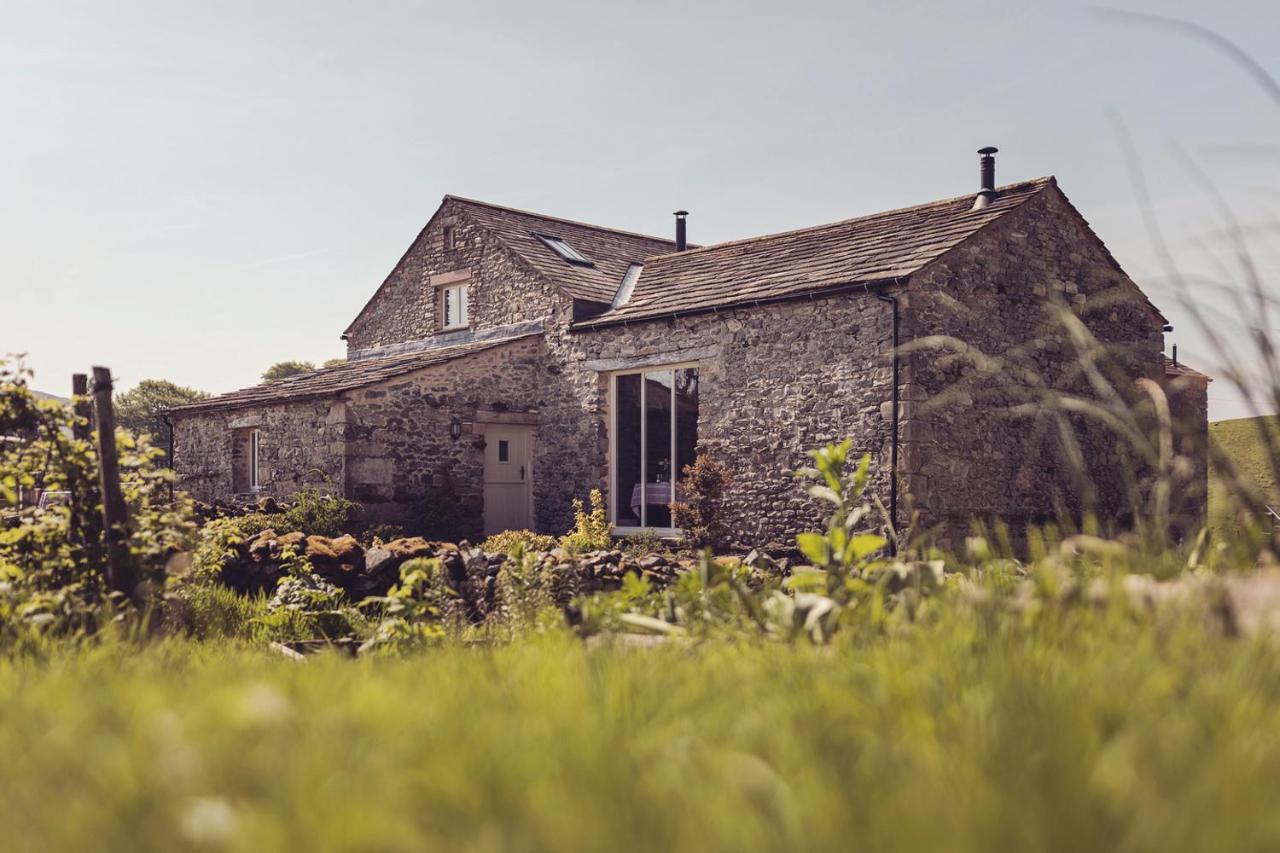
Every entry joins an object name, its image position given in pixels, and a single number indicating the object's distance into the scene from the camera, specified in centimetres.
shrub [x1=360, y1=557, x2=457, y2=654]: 548
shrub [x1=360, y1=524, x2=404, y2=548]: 1441
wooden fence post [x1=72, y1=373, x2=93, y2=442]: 637
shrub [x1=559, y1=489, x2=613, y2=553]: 1505
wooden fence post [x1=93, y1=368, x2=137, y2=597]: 563
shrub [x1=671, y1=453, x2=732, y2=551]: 1419
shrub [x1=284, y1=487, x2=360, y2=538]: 1486
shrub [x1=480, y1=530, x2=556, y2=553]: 1344
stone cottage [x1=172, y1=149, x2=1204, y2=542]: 1330
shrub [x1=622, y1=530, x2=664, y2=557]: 1411
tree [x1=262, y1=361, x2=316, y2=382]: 4784
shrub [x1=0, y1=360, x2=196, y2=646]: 569
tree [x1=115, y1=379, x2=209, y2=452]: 4203
